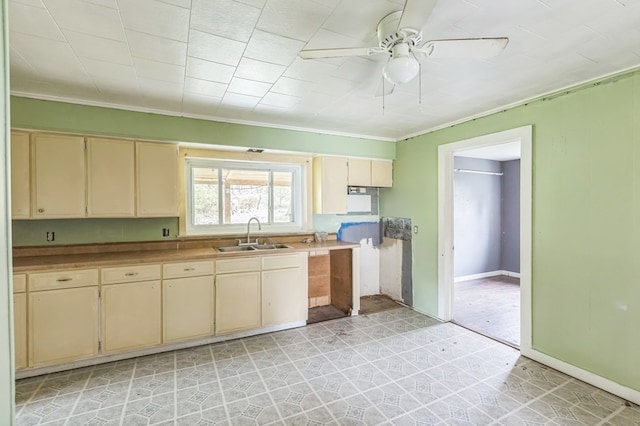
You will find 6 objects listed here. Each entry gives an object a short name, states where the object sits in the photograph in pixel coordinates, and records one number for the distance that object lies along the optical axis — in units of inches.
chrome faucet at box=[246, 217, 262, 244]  151.0
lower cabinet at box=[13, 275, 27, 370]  97.7
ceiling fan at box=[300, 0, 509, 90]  61.3
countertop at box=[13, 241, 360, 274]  101.6
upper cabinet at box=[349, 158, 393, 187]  170.1
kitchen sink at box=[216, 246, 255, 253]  144.3
